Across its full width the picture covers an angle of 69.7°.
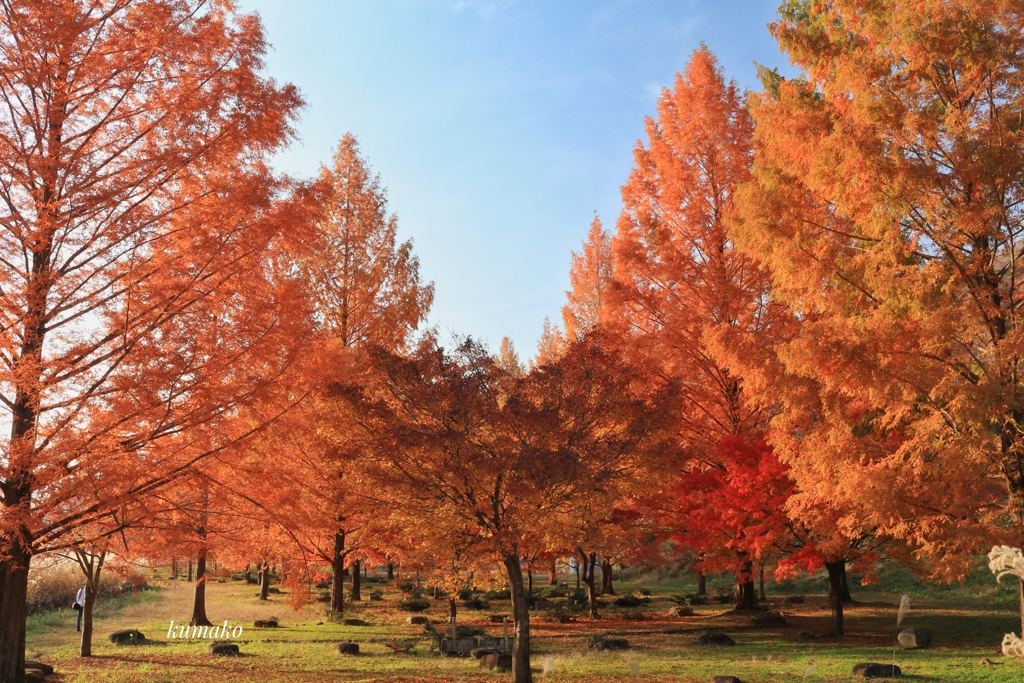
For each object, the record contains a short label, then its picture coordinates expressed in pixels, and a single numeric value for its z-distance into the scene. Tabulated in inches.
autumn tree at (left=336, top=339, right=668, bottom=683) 416.2
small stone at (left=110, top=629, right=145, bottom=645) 684.7
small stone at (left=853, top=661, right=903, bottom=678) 403.2
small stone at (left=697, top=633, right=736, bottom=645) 593.9
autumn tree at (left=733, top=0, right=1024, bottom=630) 404.2
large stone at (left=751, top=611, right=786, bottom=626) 715.4
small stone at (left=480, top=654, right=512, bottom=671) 493.4
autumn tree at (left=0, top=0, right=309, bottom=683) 342.6
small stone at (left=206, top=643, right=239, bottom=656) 592.1
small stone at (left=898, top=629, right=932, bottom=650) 542.9
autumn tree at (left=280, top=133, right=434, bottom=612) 837.2
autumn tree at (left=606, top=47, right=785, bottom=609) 692.1
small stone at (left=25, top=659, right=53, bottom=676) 482.4
